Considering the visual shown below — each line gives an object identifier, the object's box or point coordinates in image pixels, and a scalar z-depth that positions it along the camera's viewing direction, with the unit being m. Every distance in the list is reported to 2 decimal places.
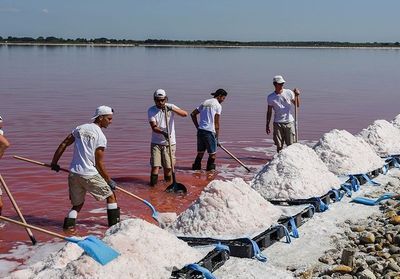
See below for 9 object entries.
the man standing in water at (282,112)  10.84
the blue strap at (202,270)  5.04
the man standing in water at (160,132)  9.18
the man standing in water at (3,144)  6.73
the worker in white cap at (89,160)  6.85
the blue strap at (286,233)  6.40
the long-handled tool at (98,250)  4.58
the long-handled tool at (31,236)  6.91
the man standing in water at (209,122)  10.38
